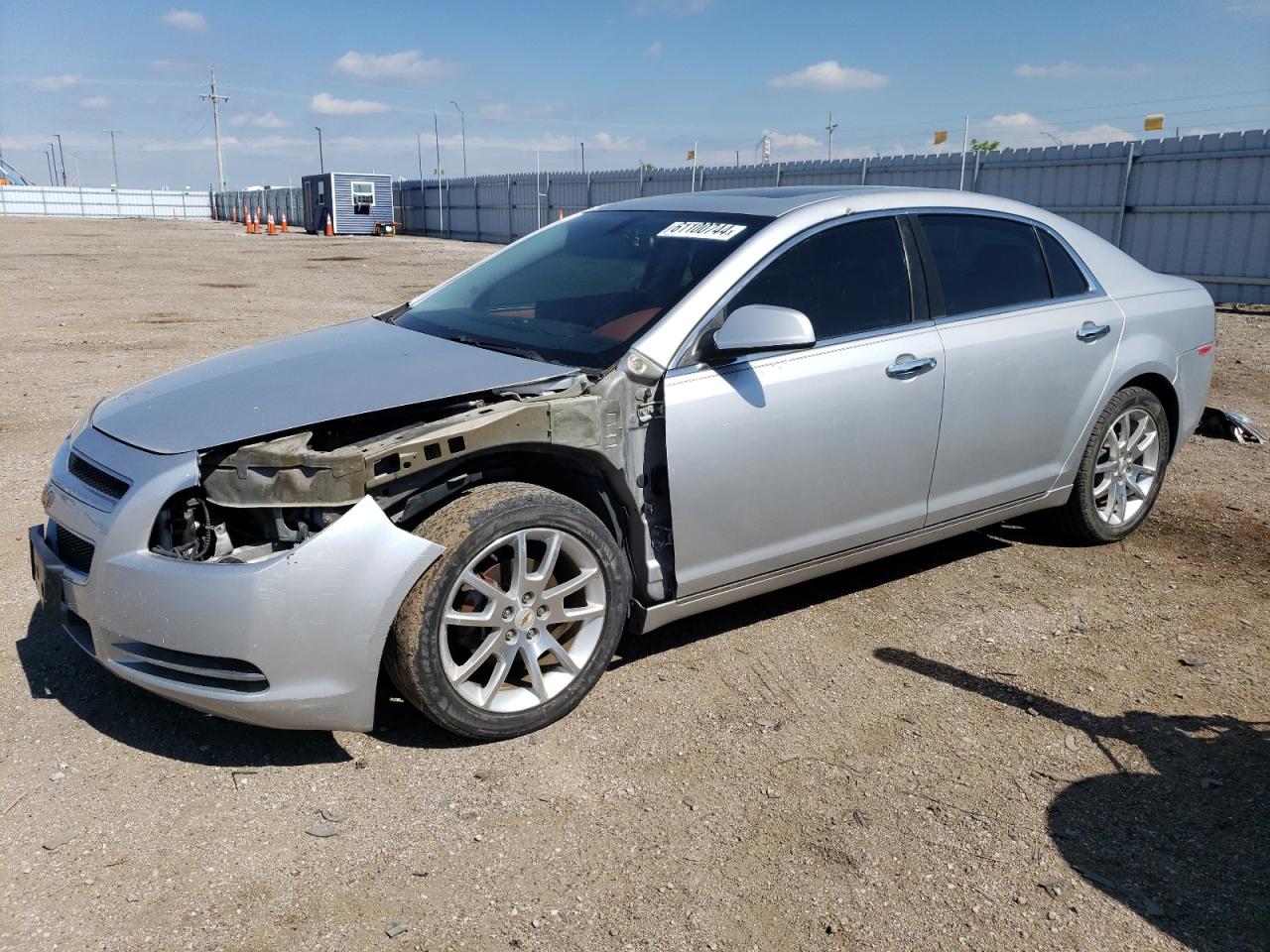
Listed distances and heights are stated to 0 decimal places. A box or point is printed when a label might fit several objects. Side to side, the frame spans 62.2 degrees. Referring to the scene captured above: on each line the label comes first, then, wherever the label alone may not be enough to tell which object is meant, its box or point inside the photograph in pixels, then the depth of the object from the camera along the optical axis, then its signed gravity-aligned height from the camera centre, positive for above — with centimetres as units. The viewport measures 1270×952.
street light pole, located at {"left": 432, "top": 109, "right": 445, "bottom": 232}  4131 -29
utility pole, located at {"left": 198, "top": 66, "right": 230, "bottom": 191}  9300 +252
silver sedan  295 -79
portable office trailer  4406 -11
